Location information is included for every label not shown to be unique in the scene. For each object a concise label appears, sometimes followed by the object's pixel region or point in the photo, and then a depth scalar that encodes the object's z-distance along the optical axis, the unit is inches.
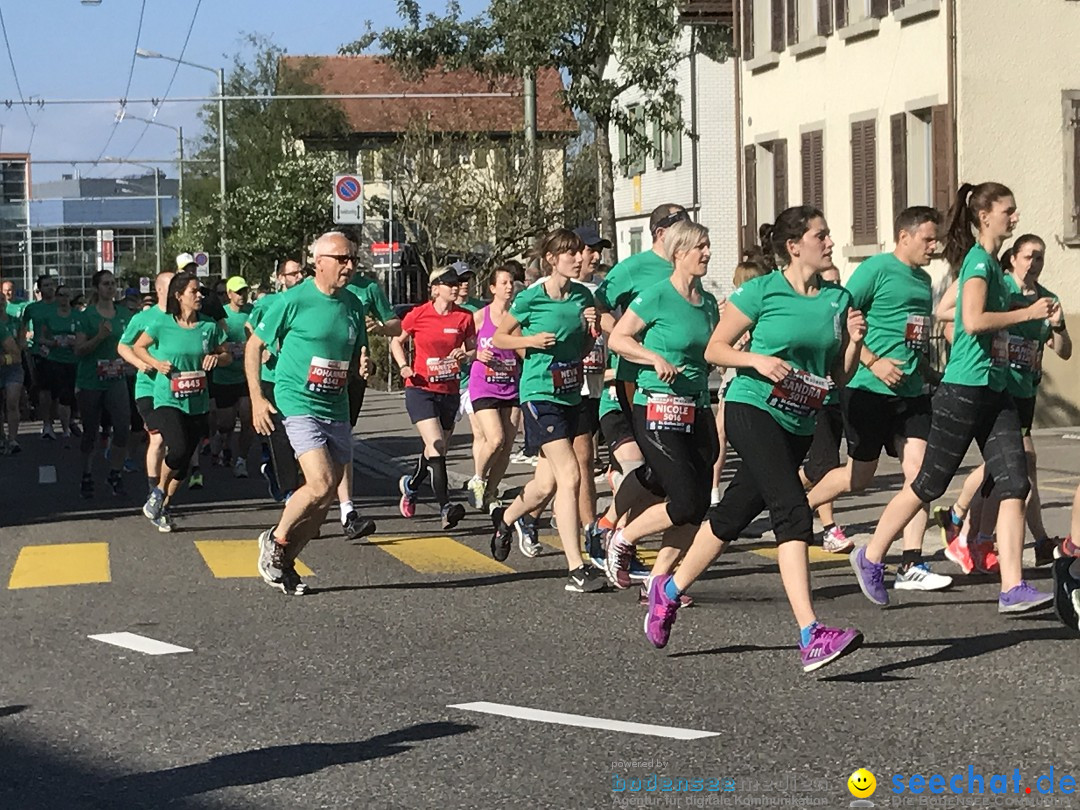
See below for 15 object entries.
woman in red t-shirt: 596.1
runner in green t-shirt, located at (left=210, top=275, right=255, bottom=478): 754.8
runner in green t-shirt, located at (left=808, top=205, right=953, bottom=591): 427.2
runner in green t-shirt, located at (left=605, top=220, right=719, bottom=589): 382.0
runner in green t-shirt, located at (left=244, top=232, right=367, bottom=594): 442.9
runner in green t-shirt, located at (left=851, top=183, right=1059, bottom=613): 375.2
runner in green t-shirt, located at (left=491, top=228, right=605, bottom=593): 451.5
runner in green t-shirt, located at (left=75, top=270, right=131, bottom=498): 709.3
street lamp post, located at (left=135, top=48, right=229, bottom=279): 2041.1
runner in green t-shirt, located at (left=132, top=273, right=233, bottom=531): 588.7
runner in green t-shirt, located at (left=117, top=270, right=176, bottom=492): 597.3
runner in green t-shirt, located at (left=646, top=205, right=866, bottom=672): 333.1
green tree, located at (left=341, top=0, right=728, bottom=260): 1446.9
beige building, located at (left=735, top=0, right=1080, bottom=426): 984.9
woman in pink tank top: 553.6
